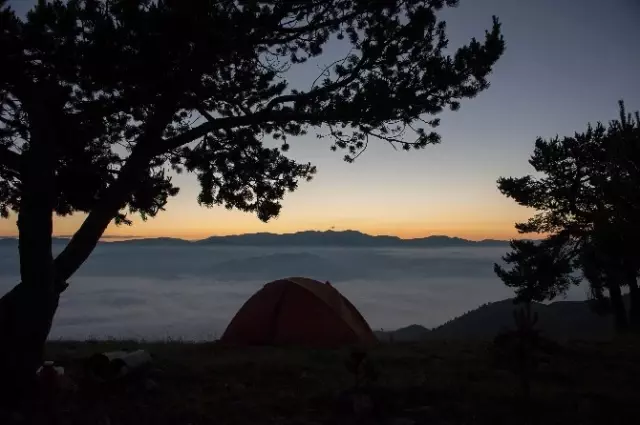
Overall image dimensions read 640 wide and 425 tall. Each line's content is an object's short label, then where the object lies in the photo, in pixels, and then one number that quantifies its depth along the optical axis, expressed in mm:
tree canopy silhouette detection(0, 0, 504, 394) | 6602
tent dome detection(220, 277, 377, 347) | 11891
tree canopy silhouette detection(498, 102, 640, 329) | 17469
